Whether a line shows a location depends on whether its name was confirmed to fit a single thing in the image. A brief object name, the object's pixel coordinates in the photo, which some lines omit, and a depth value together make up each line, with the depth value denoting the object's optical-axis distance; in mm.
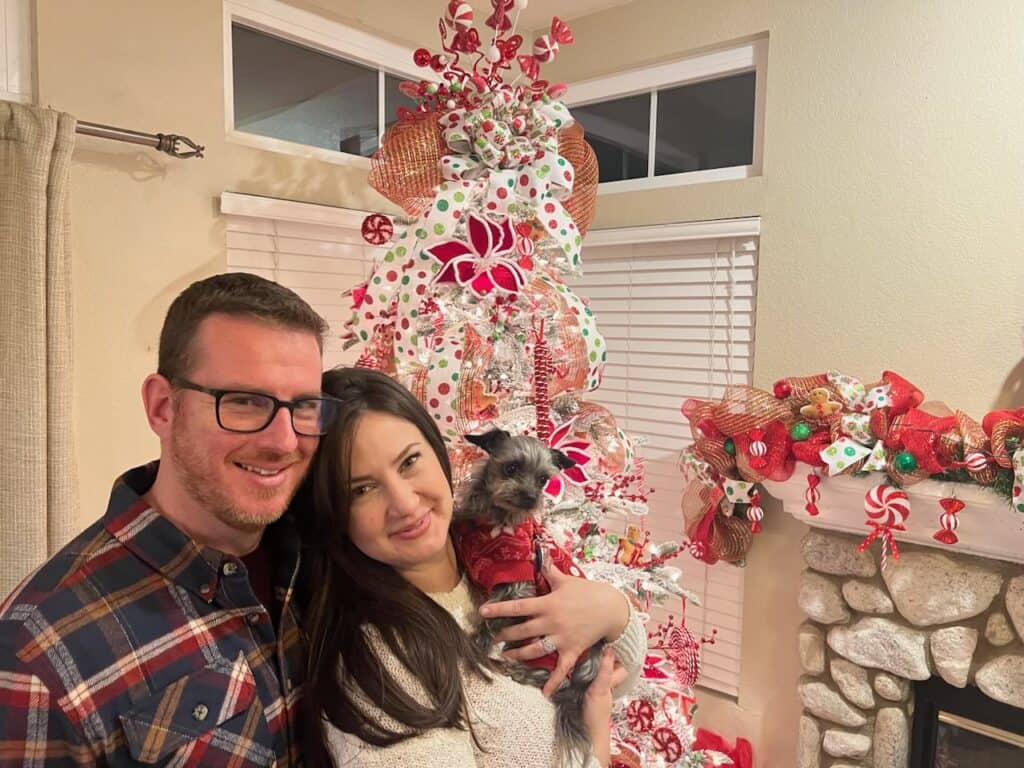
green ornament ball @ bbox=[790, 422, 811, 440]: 2264
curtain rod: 1866
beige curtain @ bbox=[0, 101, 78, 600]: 1726
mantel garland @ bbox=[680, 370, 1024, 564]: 1967
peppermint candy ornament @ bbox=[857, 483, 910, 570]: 2117
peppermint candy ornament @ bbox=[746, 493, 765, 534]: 2500
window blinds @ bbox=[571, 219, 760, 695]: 2744
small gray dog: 1213
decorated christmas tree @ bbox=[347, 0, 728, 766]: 1812
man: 850
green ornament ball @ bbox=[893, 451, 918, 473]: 2059
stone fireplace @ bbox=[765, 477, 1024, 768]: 2131
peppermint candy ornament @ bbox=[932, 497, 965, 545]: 2045
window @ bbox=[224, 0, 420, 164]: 2350
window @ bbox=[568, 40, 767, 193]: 2748
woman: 960
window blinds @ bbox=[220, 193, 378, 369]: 2309
